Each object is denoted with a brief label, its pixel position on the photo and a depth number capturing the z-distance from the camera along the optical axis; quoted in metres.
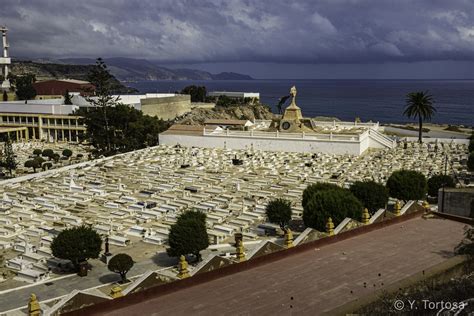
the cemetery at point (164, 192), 24.61
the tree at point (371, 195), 24.88
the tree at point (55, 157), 53.84
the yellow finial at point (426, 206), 24.92
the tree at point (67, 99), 85.78
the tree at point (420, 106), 57.31
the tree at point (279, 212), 24.06
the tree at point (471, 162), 37.03
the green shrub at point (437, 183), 29.33
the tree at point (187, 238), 19.81
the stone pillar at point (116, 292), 14.73
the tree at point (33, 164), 46.56
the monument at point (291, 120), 53.41
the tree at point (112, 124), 57.38
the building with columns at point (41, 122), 75.00
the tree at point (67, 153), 56.02
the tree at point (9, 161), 45.94
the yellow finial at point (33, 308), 13.67
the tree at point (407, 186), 27.12
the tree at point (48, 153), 54.47
